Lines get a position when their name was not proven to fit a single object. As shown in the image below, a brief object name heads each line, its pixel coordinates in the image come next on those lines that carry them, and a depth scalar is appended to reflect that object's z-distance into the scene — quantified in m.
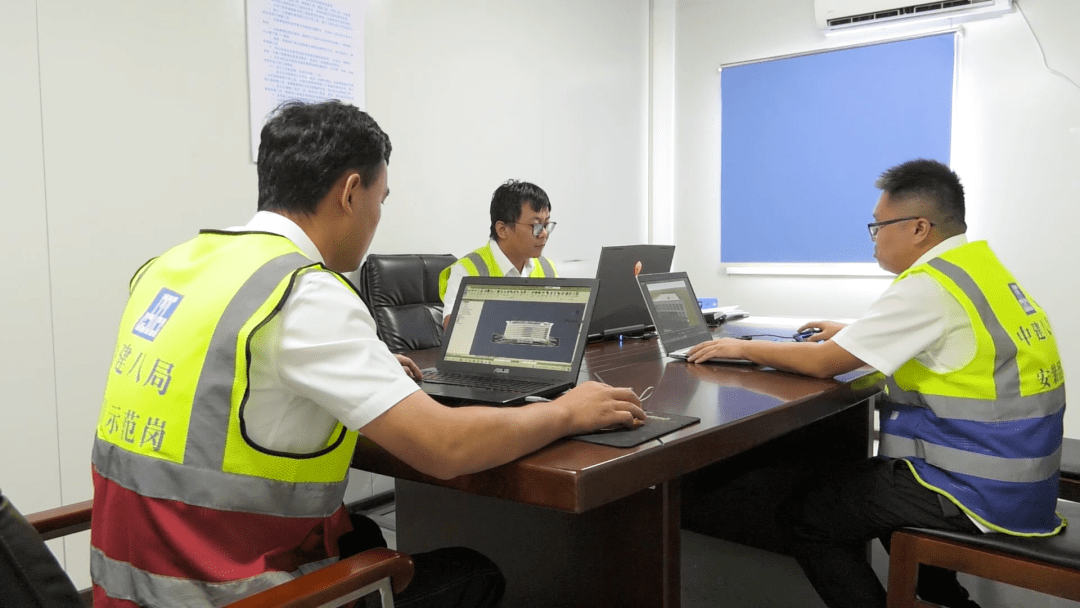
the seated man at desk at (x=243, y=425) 1.02
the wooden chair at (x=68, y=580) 0.74
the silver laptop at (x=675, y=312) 2.11
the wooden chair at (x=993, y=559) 1.43
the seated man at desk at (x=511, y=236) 3.19
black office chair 3.02
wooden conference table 1.11
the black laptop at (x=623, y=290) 2.48
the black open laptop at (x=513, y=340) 1.54
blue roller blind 4.28
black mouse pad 1.18
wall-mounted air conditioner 4.00
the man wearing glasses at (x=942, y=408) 1.65
